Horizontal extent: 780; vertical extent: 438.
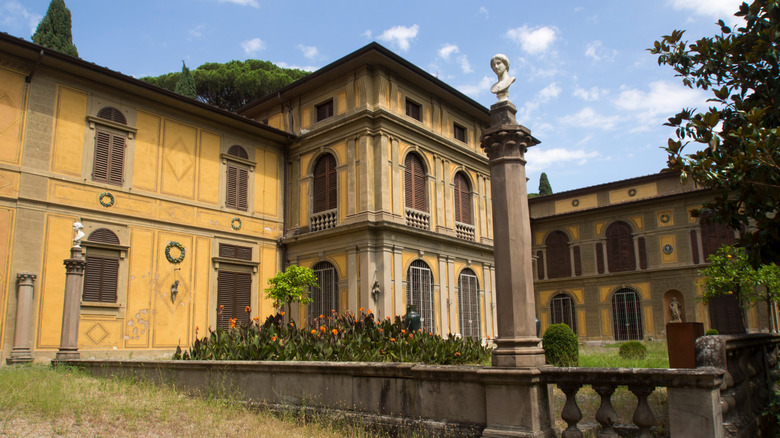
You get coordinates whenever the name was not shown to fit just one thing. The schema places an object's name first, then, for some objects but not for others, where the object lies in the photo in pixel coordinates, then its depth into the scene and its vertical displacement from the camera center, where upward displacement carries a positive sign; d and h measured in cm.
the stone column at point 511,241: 590 +95
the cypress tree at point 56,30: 2851 +1529
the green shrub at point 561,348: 1362 -42
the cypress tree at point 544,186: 4503 +1106
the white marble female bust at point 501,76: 674 +295
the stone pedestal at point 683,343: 907 -24
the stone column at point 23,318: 1379 +52
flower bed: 969 -17
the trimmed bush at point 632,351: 1761 -69
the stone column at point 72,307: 1244 +68
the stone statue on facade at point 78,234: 1323 +236
